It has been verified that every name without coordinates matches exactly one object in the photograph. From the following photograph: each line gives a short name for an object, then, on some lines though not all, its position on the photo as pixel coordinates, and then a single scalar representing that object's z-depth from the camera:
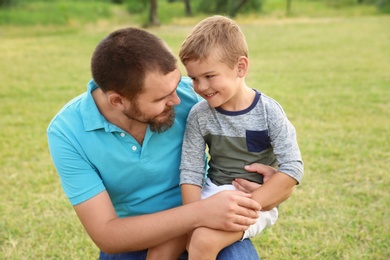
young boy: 2.21
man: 2.10
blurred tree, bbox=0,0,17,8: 21.23
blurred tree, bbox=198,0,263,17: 25.41
